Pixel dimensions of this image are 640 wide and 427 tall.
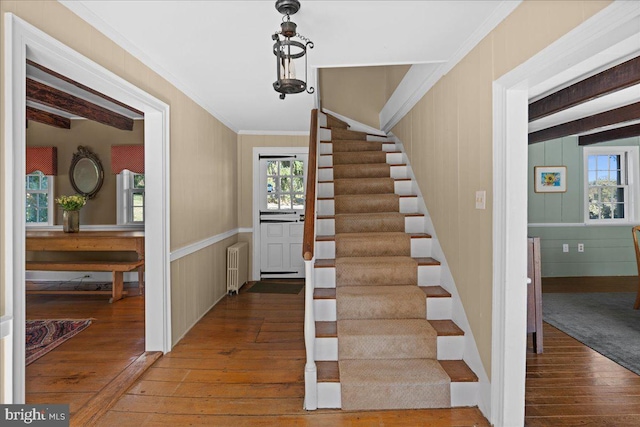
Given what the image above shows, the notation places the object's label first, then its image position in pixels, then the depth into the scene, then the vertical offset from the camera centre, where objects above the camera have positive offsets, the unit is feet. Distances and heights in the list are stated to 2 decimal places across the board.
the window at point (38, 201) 18.63 +0.46
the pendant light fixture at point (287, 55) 6.23 +2.71
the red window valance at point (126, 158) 18.15 +2.52
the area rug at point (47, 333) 10.32 -3.84
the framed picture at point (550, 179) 19.38 +1.53
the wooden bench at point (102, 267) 15.47 -2.40
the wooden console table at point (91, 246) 15.11 -1.46
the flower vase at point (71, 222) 16.53 -0.52
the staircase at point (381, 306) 7.57 -2.38
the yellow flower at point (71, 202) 16.39 +0.36
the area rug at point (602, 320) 10.23 -3.79
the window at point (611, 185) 19.79 +1.24
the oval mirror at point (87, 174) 18.34 +1.77
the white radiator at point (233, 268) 16.29 -2.58
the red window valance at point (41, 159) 18.12 +2.48
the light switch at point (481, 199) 7.29 +0.19
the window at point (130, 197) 18.60 +0.65
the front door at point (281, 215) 19.06 -0.29
